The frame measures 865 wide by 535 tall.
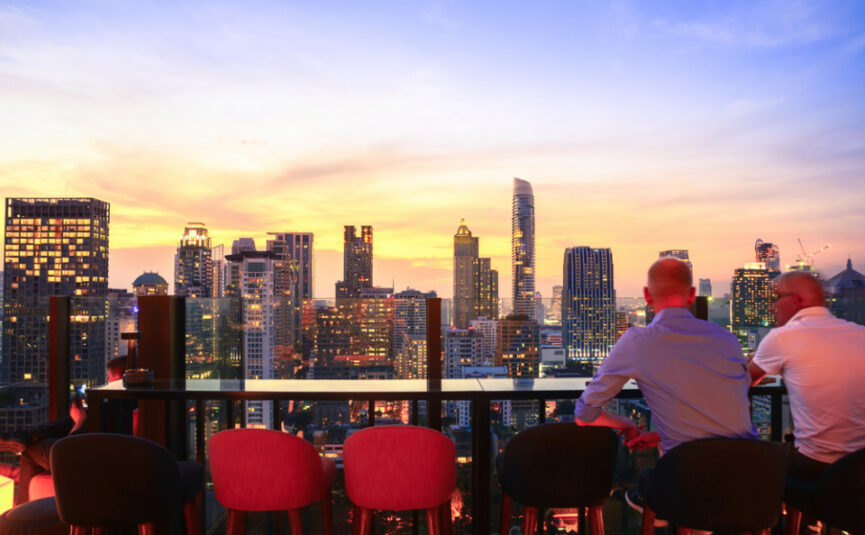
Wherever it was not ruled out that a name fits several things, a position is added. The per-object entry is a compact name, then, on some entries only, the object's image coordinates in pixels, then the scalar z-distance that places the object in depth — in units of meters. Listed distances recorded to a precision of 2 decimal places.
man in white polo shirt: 2.21
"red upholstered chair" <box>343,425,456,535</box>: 2.16
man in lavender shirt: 2.00
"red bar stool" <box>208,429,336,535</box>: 2.21
